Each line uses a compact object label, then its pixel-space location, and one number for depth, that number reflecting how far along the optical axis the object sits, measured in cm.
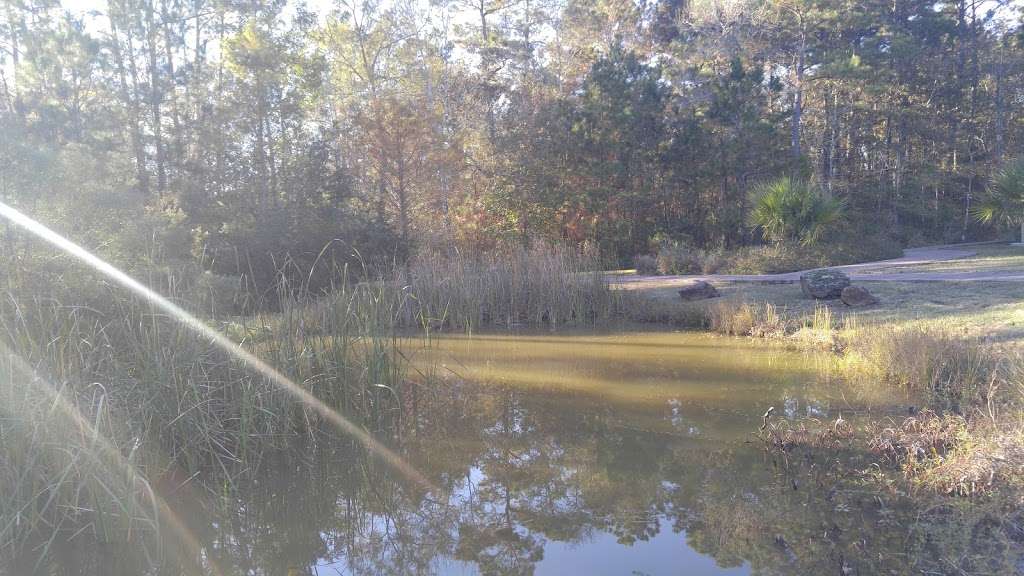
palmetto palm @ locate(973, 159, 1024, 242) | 1622
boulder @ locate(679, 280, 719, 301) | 1181
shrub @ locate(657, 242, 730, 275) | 1508
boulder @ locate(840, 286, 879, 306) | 1000
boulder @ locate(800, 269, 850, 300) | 1057
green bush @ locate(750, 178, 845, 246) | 1560
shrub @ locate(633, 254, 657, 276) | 1648
